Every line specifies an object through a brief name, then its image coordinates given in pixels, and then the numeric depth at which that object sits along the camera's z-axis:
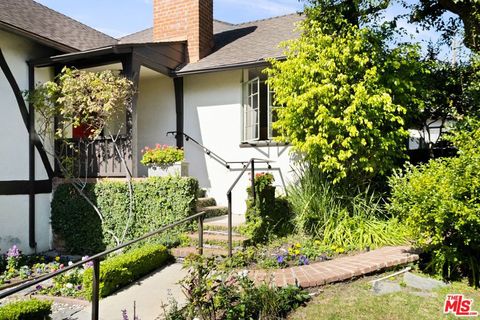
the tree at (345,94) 6.38
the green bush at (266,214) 6.50
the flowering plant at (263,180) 6.88
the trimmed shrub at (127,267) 5.17
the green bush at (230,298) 3.74
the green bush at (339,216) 6.09
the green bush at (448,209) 4.30
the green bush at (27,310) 4.10
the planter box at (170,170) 7.41
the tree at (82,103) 7.43
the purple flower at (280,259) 5.46
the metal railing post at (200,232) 4.84
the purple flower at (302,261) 5.62
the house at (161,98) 7.87
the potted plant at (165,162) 7.41
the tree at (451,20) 6.67
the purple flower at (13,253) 7.08
